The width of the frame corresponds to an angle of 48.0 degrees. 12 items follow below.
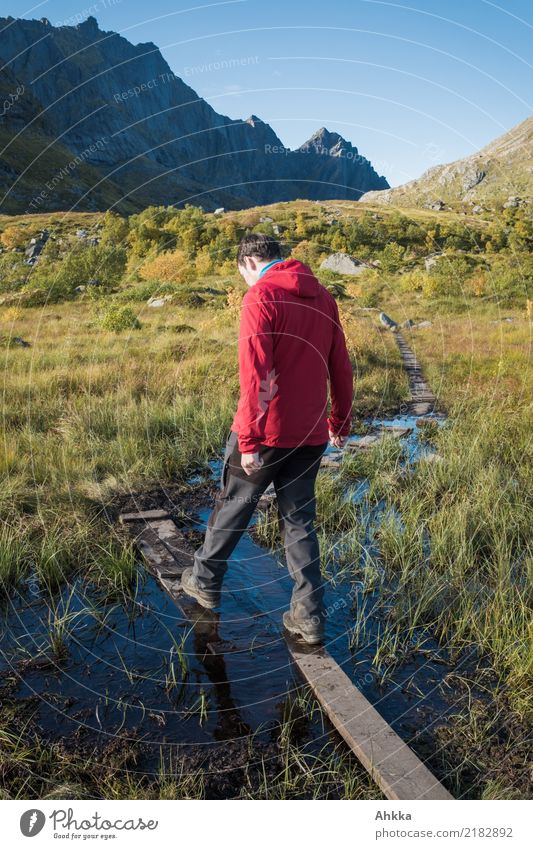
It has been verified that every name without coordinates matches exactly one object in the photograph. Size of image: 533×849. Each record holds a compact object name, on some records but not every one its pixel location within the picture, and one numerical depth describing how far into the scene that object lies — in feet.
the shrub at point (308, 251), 77.08
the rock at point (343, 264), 84.84
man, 10.21
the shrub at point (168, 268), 76.13
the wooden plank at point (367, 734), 8.24
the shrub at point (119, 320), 48.88
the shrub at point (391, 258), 92.03
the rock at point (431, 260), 92.38
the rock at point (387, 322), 57.57
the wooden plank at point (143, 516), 17.29
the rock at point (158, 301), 63.31
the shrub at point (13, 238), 122.01
